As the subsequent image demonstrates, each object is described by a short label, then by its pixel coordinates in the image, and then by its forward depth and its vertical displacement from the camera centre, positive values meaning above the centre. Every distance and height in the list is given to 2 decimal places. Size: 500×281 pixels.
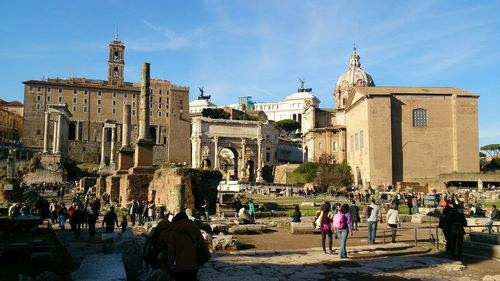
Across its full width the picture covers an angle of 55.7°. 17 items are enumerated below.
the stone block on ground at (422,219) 17.37 -1.62
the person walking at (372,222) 10.89 -1.08
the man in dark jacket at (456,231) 9.07 -1.07
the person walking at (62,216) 16.72 -1.48
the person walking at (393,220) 11.05 -1.04
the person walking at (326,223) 9.62 -0.98
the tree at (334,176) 49.09 -0.09
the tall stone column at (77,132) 80.62 +7.12
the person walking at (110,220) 13.45 -1.30
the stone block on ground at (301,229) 13.70 -1.56
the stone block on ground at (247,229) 13.57 -1.58
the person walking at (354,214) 14.07 -1.16
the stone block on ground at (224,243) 10.11 -1.48
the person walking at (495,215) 14.97 -1.26
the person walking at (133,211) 17.19 -1.33
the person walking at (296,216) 14.81 -1.28
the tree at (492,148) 85.00 +4.99
